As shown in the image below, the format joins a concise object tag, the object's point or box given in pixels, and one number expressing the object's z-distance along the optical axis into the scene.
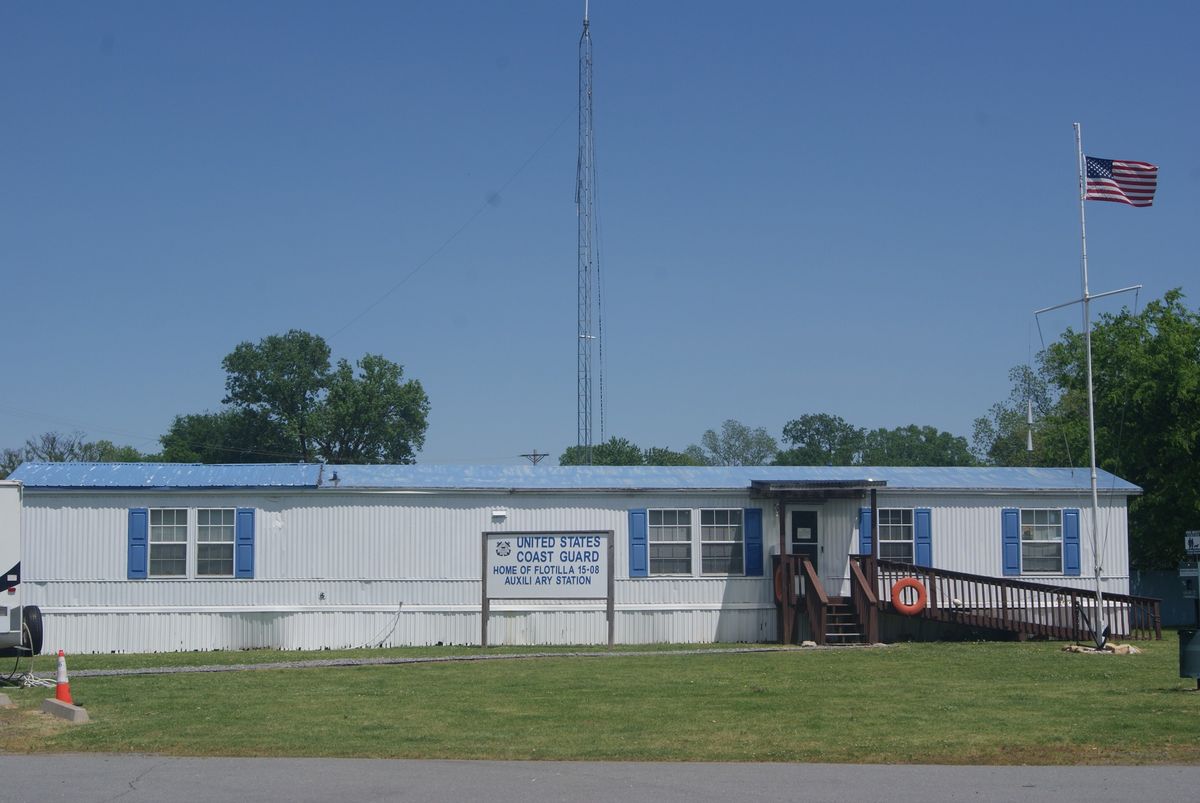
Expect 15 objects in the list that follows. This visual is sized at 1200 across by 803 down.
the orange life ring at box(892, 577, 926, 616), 24.70
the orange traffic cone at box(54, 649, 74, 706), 15.21
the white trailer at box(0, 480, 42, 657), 18.05
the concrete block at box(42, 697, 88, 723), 14.55
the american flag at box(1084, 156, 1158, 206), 23.47
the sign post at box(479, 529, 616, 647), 24.88
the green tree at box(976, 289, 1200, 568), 32.84
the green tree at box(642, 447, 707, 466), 78.44
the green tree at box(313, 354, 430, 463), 67.75
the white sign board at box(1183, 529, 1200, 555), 22.17
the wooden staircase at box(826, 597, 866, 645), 24.89
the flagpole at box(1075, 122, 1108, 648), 22.78
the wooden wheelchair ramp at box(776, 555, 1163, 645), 24.69
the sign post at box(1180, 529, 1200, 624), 22.17
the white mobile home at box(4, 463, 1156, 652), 24.92
